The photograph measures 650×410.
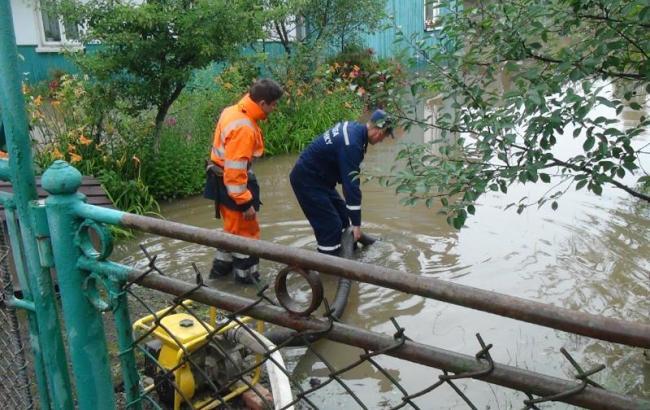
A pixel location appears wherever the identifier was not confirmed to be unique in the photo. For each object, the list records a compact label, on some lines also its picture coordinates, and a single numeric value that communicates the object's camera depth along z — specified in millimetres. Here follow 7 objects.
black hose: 3295
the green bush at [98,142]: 6469
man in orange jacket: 4465
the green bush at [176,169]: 7133
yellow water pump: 2551
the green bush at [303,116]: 9758
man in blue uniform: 4863
